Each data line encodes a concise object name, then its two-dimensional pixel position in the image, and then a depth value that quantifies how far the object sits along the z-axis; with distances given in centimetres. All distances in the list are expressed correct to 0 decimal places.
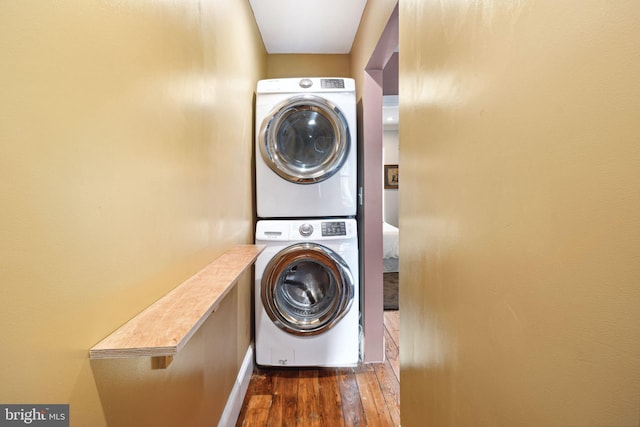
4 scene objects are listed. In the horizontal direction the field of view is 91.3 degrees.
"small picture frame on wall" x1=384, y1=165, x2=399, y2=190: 675
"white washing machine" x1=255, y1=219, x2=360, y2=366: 212
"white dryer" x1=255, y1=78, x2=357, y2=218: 215
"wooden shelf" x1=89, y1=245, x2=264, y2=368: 60
